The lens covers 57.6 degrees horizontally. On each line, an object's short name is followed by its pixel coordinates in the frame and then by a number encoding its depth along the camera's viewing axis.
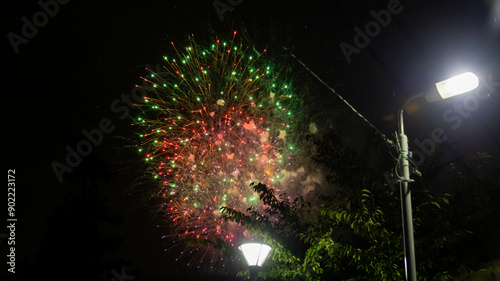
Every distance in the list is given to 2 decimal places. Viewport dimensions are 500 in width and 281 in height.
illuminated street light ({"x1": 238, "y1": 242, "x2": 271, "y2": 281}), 7.76
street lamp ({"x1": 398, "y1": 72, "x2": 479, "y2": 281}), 5.57
